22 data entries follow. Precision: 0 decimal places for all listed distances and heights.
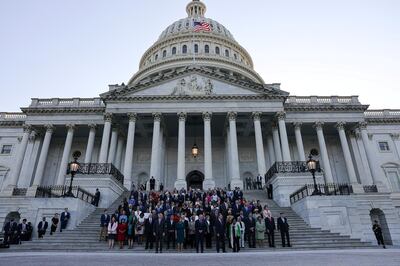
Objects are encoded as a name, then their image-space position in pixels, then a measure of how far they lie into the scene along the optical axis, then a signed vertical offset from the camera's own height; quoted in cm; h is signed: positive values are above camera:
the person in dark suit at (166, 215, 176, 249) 1365 +63
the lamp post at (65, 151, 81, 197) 1992 +498
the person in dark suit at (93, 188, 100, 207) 2330 +346
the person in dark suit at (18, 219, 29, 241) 1743 +84
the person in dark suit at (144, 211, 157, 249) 1348 +58
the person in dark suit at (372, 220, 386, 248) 1889 +47
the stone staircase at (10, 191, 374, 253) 1393 +9
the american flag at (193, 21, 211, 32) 5900 +4182
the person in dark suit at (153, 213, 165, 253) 1294 +65
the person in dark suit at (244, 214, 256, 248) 1393 +65
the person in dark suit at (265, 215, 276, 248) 1411 +64
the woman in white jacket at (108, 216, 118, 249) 1387 +48
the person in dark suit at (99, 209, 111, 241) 1503 +88
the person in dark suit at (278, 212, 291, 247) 1405 +68
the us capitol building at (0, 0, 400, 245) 2948 +1298
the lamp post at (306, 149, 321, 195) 1969 +492
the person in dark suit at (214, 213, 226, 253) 1270 +52
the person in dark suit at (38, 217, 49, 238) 1827 +99
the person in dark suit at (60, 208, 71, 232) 1778 +149
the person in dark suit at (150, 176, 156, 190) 2745 +546
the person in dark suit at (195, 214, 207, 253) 1293 +58
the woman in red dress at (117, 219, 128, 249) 1386 +49
